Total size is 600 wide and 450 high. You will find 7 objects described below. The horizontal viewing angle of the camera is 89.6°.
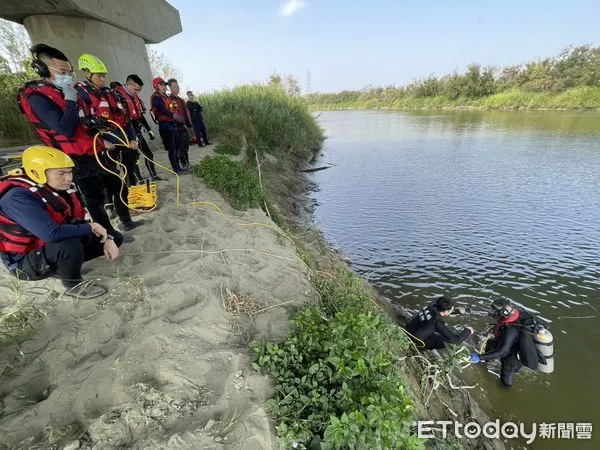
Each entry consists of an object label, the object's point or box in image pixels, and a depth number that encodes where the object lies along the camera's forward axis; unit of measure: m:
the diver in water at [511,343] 4.18
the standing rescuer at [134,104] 5.16
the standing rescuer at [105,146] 3.63
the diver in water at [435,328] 4.39
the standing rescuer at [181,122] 6.63
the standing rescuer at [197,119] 9.03
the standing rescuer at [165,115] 6.14
